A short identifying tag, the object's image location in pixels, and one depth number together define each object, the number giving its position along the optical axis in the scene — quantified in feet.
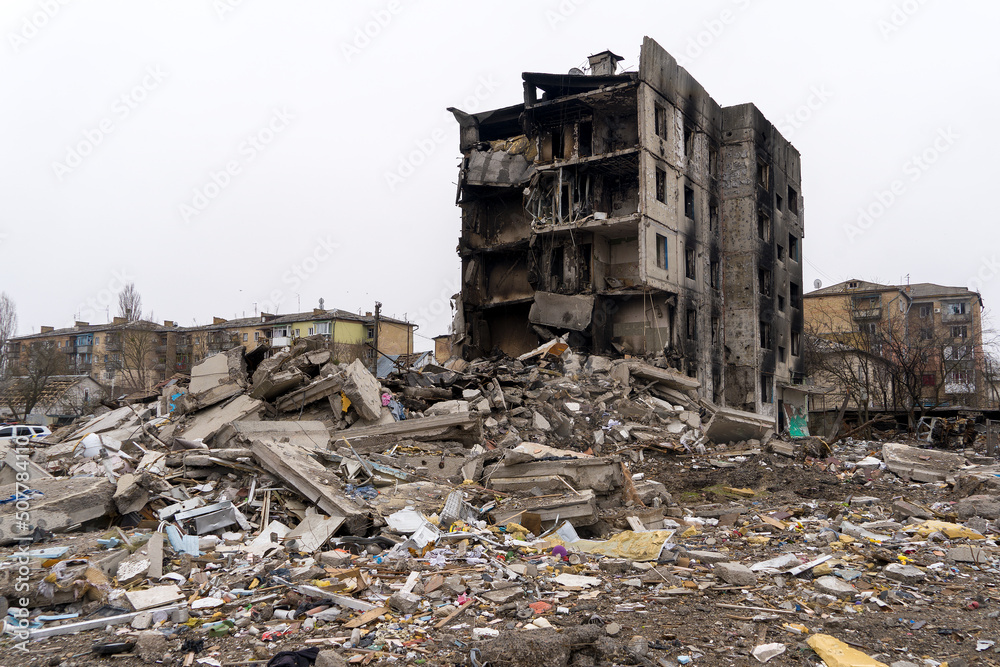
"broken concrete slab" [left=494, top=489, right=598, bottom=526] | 26.61
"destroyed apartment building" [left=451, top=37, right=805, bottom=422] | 78.89
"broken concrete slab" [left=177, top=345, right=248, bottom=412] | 42.70
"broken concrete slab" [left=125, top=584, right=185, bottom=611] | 17.10
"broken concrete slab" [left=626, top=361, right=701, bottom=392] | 63.87
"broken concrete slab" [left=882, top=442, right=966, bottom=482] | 42.24
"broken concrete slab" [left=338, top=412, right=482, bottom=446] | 37.52
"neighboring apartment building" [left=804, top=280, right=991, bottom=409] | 99.35
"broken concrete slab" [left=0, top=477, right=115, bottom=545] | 22.94
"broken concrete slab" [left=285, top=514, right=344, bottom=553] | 22.36
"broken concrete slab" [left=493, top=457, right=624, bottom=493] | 30.76
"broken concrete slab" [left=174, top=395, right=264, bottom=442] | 38.34
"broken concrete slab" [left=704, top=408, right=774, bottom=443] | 55.26
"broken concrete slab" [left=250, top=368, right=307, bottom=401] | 40.91
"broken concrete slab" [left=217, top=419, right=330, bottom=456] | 33.94
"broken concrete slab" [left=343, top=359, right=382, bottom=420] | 39.58
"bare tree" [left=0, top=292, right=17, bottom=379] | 116.97
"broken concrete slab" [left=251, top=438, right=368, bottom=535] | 23.88
